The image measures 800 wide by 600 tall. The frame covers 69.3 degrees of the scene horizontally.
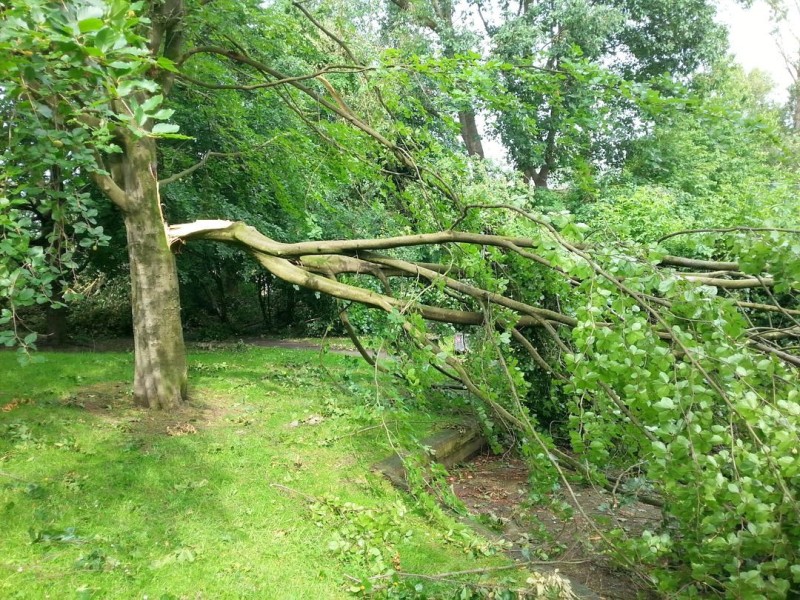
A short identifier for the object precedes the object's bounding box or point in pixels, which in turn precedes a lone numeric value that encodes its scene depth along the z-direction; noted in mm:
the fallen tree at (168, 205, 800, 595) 2141
